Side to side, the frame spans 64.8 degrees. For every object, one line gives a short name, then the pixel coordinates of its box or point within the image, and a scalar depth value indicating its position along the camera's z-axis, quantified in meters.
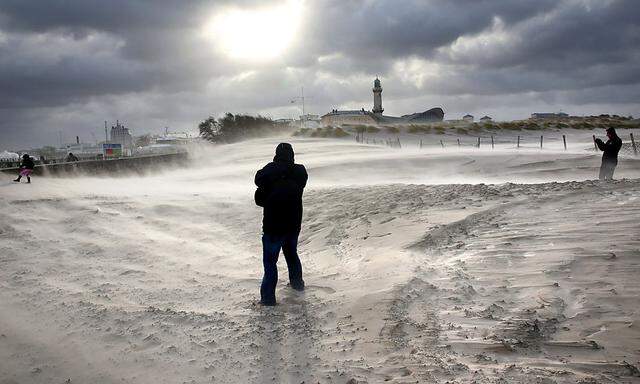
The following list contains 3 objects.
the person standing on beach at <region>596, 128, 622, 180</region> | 11.87
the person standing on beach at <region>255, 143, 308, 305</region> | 5.87
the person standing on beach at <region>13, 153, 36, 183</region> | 21.08
